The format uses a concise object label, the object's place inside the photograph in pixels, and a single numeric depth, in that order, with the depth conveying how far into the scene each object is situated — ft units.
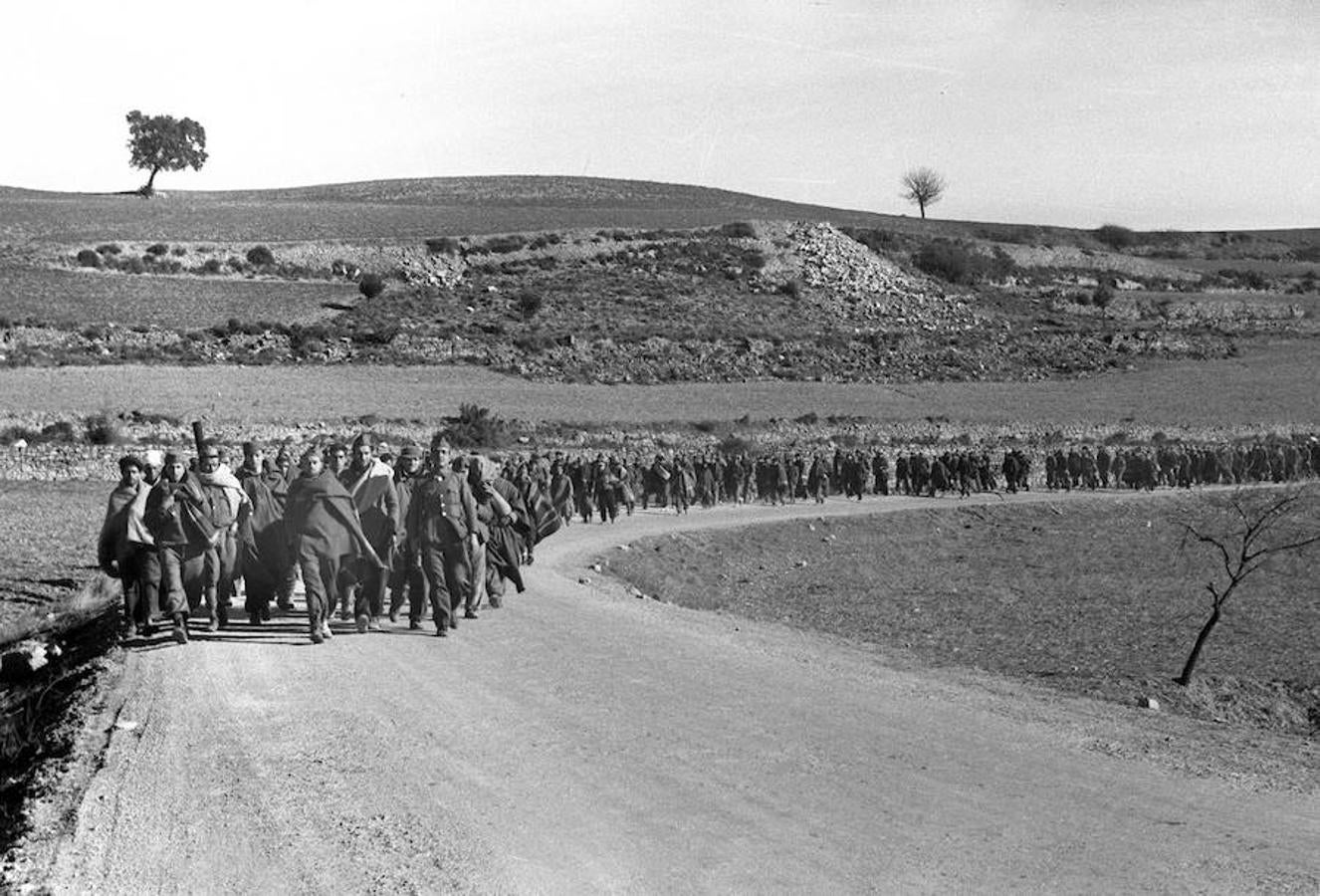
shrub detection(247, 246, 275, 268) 252.01
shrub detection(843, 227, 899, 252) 322.75
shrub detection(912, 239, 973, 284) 310.04
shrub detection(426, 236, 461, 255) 271.49
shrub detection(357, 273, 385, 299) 237.23
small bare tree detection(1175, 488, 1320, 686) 68.49
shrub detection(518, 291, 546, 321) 234.79
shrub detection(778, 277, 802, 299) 272.92
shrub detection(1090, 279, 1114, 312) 299.58
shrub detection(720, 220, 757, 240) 307.58
